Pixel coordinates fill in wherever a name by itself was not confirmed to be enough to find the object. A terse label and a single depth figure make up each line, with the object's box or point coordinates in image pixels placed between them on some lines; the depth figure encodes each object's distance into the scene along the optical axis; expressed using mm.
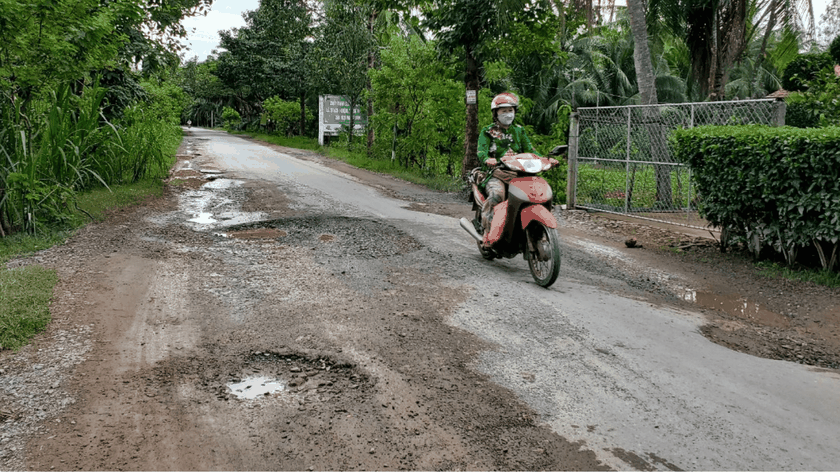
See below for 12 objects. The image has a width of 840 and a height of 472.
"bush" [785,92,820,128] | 22014
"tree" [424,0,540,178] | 13477
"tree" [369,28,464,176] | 16609
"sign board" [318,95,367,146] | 30578
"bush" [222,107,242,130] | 60500
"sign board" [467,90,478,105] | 14586
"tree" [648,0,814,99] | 16094
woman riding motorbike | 6716
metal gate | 9594
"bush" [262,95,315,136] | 41809
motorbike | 6004
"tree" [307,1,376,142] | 25422
